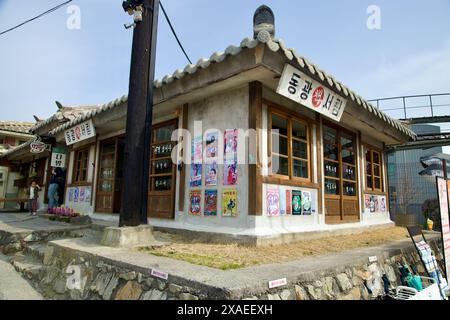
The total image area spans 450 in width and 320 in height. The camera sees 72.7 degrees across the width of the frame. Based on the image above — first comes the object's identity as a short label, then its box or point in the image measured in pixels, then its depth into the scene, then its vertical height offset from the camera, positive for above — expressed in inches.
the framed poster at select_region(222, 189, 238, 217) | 212.4 +1.4
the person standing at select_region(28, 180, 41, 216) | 449.0 +7.0
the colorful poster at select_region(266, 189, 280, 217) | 212.7 +2.6
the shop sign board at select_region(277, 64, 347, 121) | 190.4 +77.0
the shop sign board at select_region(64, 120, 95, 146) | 331.3 +78.8
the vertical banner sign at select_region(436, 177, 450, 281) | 162.7 -4.6
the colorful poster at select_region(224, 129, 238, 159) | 219.0 +44.7
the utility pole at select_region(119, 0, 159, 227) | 196.9 +55.5
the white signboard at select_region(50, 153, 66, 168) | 431.2 +59.1
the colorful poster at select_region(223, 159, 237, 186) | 216.1 +23.0
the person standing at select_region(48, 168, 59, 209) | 419.2 +15.0
